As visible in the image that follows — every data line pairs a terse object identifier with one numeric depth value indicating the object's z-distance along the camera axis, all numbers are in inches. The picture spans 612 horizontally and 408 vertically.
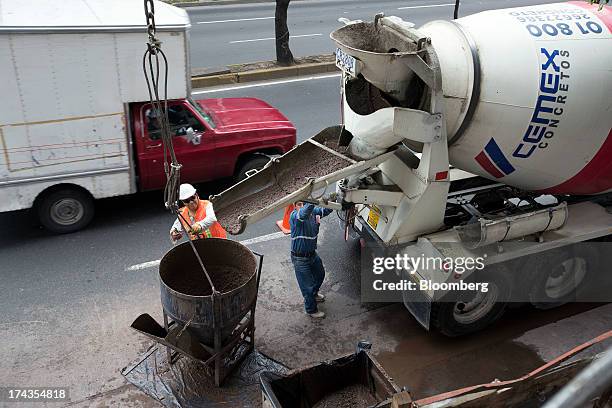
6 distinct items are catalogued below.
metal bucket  208.2
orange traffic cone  287.7
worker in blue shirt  248.5
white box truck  281.0
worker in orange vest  242.4
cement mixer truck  212.8
